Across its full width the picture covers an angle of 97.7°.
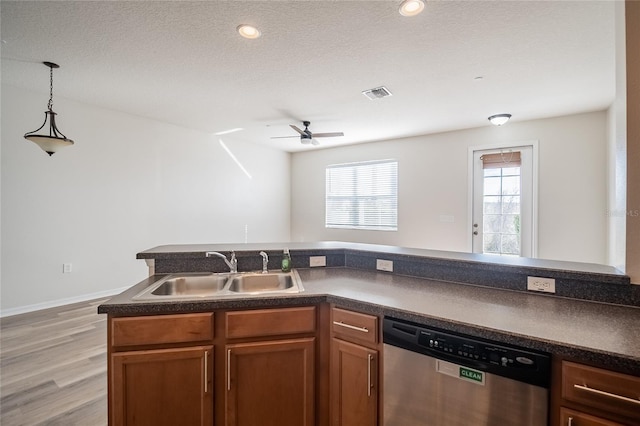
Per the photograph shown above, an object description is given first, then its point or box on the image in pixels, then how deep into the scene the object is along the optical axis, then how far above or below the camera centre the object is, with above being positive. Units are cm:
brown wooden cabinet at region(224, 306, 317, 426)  143 -80
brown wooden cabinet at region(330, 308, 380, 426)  136 -78
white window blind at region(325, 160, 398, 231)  560 +39
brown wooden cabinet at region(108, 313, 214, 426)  133 -76
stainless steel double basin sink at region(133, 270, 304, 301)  180 -46
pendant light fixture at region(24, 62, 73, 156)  268 +72
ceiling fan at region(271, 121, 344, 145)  404 +114
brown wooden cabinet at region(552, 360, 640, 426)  87 -59
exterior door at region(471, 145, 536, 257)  425 +20
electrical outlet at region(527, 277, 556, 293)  147 -37
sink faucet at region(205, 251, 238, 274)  190 -33
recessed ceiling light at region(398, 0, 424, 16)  182 +138
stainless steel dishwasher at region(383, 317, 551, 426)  102 -67
